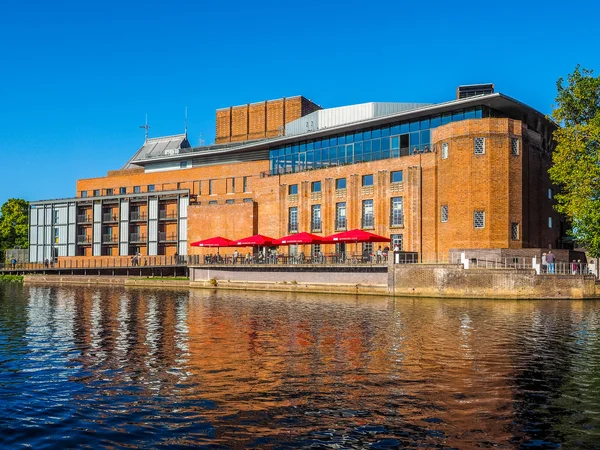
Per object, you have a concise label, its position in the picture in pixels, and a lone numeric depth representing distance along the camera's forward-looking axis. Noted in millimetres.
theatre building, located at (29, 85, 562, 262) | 48094
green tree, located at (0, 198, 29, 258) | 96000
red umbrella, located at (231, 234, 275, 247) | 58250
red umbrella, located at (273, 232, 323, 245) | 53594
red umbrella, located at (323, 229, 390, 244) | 50000
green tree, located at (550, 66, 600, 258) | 43259
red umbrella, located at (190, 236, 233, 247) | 60938
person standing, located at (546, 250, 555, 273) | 42531
